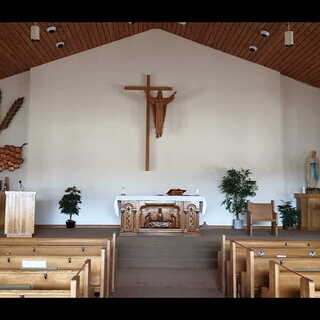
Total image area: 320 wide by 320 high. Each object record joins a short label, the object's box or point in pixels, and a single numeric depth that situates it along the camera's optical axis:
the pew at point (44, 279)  2.91
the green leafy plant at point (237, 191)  8.45
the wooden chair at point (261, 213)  7.83
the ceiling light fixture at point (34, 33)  6.16
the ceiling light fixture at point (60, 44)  8.23
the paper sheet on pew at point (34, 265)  3.46
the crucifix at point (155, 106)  8.73
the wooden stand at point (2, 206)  8.71
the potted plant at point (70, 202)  8.36
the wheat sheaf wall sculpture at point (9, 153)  9.07
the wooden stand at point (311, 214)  8.86
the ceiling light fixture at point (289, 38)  6.10
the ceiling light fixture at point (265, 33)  7.61
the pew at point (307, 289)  2.46
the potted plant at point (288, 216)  8.64
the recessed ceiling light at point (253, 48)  8.48
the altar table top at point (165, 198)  7.66
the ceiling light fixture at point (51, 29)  7.50
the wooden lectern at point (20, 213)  6.79
